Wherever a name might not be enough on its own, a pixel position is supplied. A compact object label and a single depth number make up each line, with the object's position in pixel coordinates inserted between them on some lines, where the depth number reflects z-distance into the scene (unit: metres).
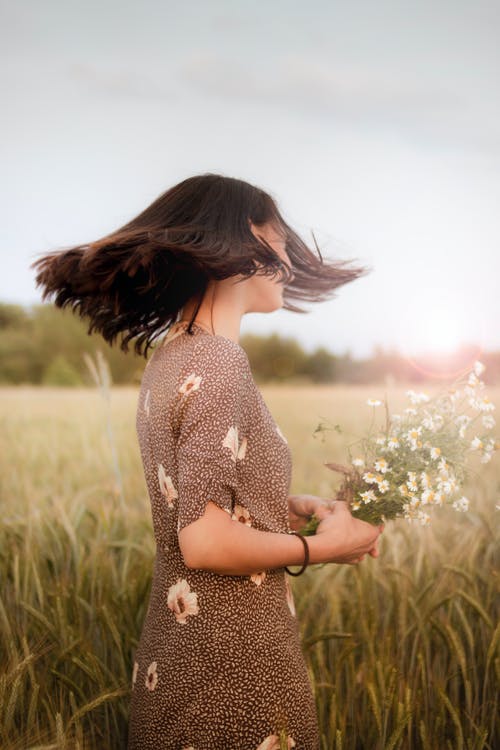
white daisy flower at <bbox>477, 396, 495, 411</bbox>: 1.63
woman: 1.23
